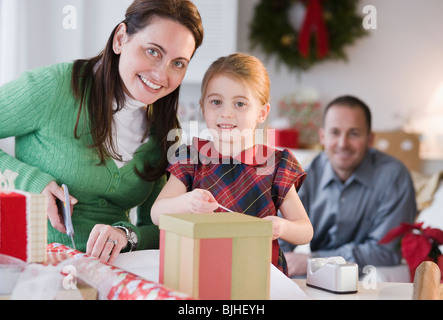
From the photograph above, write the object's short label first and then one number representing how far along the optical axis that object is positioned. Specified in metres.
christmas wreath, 4.27
